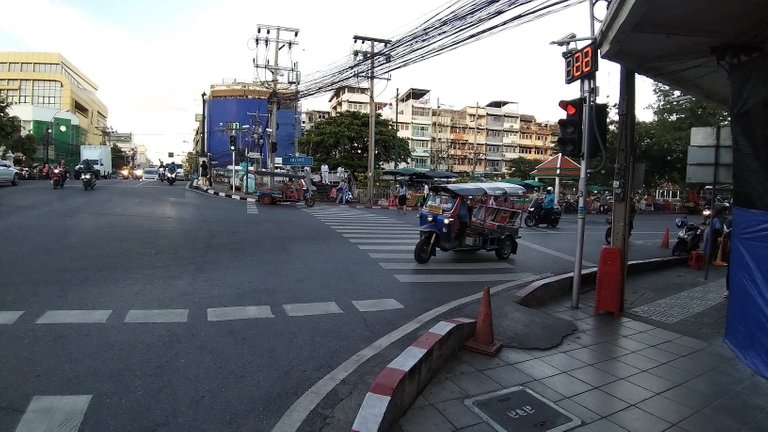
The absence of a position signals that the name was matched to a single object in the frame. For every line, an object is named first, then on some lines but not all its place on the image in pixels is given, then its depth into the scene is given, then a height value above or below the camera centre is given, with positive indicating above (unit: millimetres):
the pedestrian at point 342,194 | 29391 -777
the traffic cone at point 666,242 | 14871 -1542
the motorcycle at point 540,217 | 19406 -1148
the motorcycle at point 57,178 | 23219 -376
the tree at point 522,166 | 61325 +3166
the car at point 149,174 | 47156 +20
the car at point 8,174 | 23766 -287
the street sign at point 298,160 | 30312 +1309
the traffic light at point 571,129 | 6852 +930
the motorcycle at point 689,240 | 12023 -1161
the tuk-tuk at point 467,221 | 10188 -804
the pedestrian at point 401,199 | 25878 -879
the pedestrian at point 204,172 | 38497 +372
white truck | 43438 +1582
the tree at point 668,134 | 29203 +4124
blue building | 60812 +7575
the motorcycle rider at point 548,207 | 19406 -725
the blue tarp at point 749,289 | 4273 -899
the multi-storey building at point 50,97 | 60781 +11789
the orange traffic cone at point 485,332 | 4988 -1578
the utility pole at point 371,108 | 26766 +4464
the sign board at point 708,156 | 8141 +728
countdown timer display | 6523 +1883
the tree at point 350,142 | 40156 +3583
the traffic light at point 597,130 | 6715 +908
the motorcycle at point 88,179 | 23234 -375
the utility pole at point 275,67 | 31516 +8084
